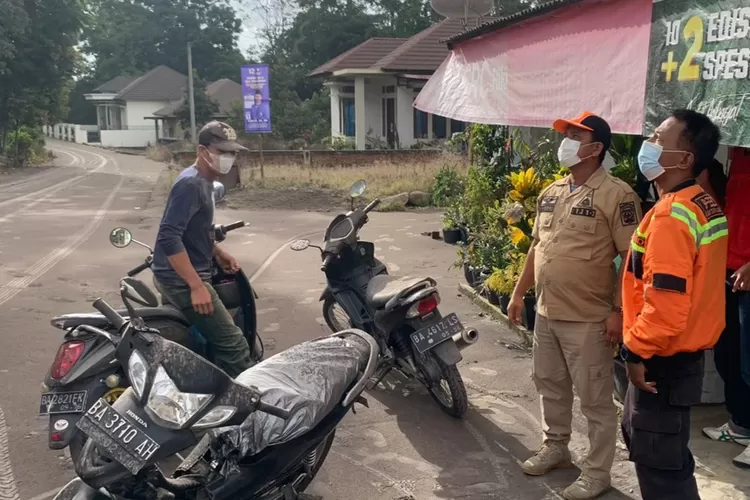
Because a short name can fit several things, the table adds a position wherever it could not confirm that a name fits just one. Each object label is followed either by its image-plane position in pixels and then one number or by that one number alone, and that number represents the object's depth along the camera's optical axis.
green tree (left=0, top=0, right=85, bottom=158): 29.53
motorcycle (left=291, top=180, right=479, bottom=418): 4.56
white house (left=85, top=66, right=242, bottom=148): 47.94
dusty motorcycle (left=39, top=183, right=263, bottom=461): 3.57
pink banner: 4.40
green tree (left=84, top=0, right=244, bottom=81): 62.62
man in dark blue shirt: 4.03
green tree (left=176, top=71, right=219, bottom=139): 39.47
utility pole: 35.22
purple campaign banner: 20.17
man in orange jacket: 2.84
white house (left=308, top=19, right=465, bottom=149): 27.31
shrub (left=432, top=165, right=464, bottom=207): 12.89
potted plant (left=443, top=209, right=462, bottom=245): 10.52
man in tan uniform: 3.55
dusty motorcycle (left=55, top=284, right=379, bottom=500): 2.42
